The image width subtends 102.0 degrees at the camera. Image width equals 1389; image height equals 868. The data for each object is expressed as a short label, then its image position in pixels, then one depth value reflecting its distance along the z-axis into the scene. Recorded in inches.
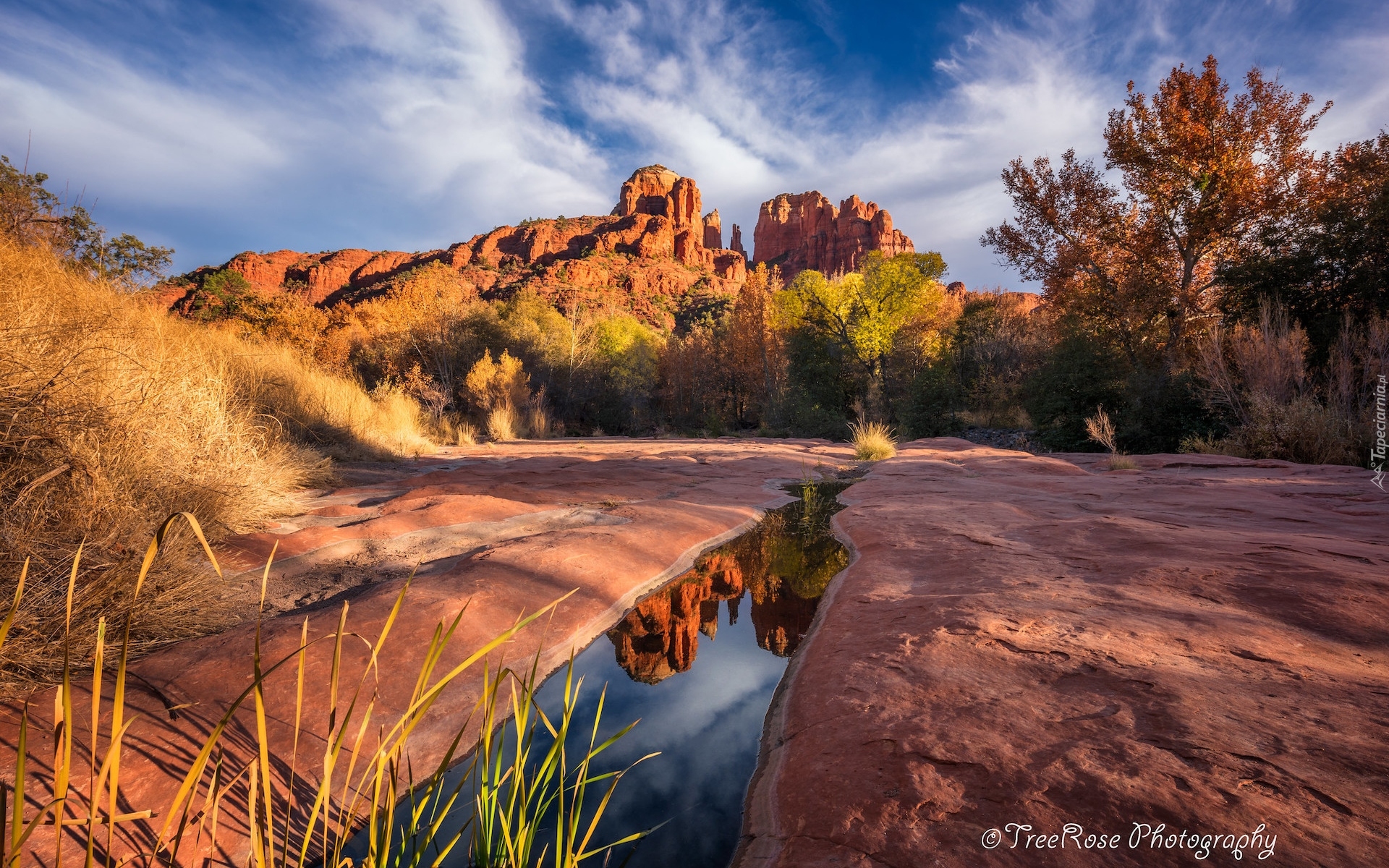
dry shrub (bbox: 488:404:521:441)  608.1
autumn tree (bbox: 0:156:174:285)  217.0
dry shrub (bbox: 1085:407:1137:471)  297.0
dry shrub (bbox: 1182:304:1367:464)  292.7
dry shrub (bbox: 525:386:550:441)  686.5
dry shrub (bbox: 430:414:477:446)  519.2
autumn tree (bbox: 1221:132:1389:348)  374.0
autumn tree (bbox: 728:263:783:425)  1071.4
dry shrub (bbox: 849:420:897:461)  406.0
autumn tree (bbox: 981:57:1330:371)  508.4
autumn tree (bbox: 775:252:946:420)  852.0
